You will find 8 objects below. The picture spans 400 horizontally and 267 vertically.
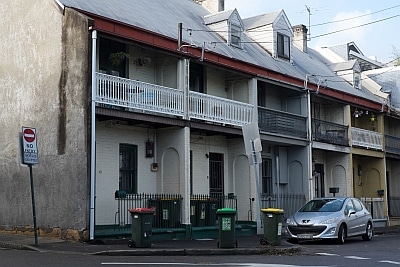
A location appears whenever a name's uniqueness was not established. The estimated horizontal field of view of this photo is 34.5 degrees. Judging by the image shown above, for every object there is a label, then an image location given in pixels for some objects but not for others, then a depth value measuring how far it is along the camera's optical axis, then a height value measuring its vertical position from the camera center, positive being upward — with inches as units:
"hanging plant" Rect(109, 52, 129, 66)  780.6 +182.2
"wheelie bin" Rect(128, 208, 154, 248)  627.8 -19.7
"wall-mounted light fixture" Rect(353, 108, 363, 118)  1264.8 +179.5
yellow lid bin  663.8 -20.0
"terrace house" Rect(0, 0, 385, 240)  718.5 +116.6
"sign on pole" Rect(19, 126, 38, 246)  621.9 +59.7
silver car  745.6 -18.7
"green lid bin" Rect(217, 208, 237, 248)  627.2 -24.2
